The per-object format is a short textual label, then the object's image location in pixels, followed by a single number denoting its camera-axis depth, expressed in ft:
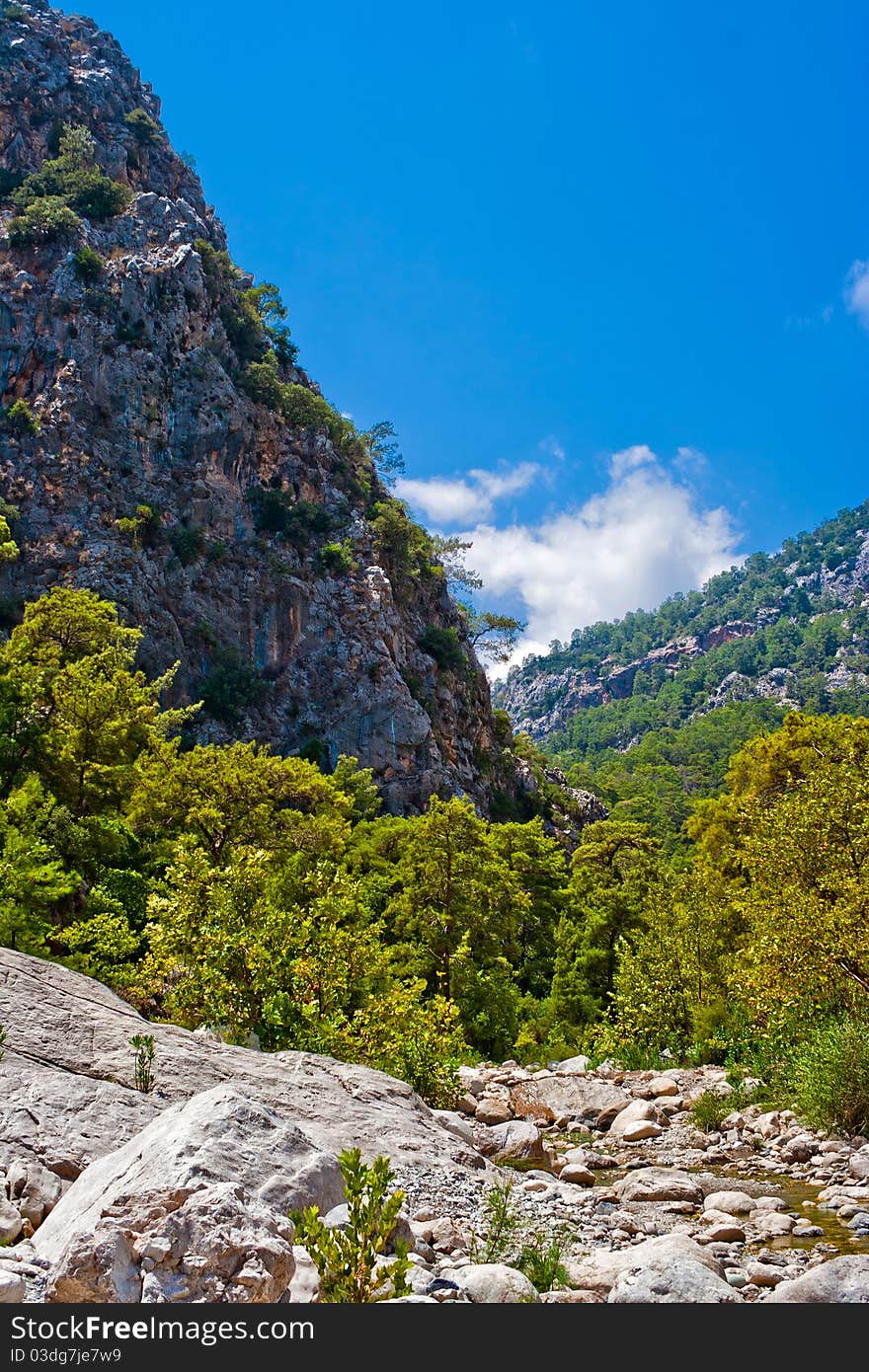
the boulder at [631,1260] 22.58
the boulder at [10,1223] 20.17
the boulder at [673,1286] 20.31
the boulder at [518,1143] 49.16
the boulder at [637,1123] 59.06
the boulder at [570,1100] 67.00
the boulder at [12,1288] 15.39
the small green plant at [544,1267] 22.27
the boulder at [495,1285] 19.30
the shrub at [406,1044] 52.29
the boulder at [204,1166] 16.85
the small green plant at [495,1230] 24.38
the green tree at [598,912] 119.34
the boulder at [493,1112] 60.18
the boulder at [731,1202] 36.73
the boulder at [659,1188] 39.47
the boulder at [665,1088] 71.67
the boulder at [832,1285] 20.39
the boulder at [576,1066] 89.65
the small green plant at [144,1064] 31.04
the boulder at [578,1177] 44.52
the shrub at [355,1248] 15.35
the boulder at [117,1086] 26.50
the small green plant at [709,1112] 58.54
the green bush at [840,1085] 48.42
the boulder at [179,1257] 14.85
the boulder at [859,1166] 40.32
